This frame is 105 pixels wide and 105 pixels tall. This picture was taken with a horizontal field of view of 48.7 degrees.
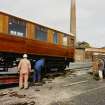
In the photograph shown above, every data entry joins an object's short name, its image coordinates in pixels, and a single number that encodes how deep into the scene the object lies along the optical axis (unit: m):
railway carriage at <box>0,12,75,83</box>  6.24
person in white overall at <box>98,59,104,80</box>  8.01
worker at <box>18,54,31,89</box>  5.94
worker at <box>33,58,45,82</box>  6.96
